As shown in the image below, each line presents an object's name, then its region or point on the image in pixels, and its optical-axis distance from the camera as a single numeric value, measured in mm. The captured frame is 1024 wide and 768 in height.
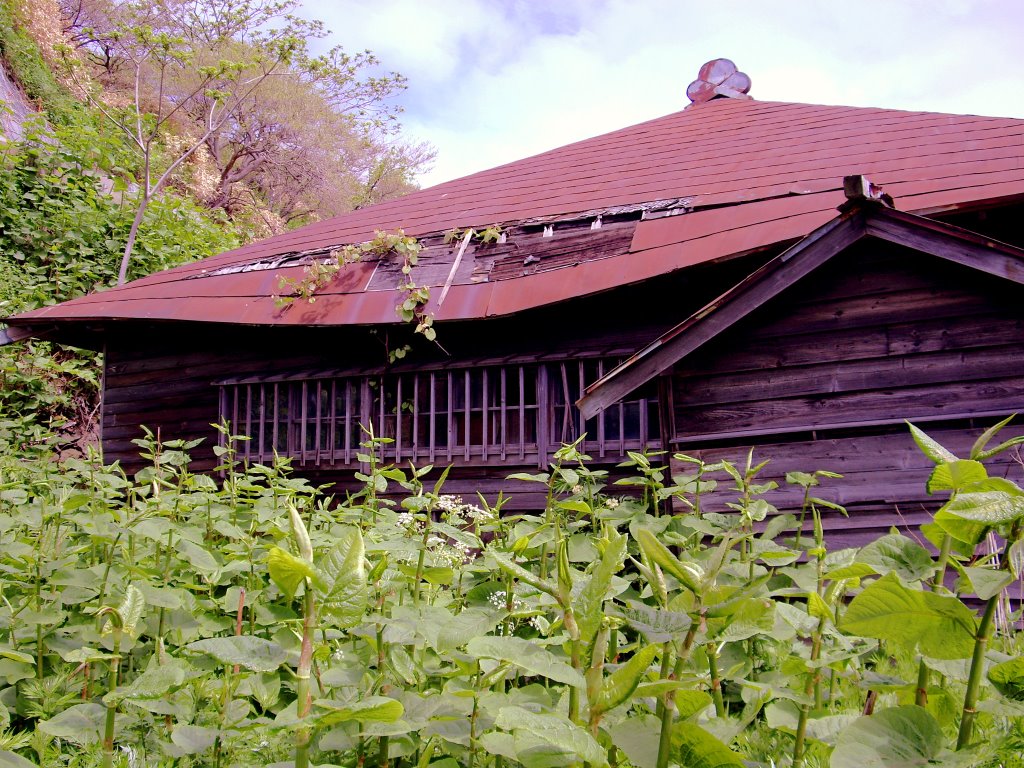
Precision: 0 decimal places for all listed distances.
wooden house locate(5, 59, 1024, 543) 4484
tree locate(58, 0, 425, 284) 19672
